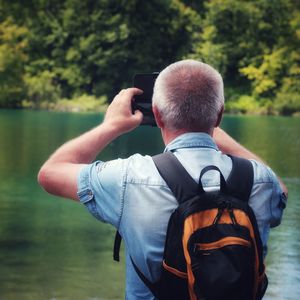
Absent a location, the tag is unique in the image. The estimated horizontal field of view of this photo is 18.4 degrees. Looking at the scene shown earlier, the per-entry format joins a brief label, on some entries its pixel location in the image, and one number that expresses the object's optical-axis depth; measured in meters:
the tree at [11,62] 46.71
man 2.10
